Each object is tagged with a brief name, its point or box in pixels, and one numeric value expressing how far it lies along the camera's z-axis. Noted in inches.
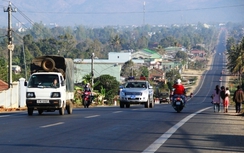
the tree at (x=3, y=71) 3063.0
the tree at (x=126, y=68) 5333.7
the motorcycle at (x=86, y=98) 1744.6
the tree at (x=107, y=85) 3153.8
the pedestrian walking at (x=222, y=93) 1453.5
